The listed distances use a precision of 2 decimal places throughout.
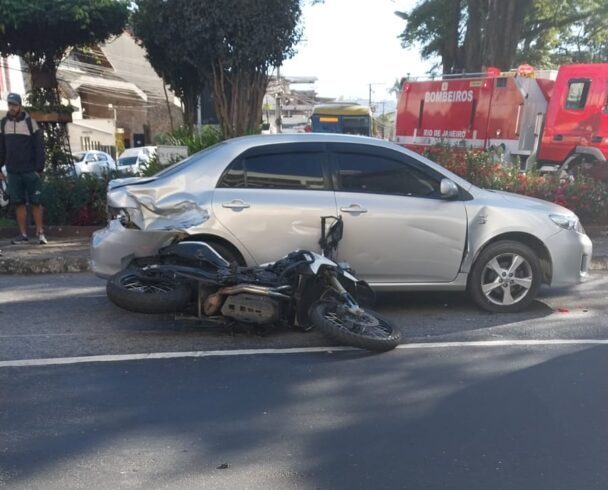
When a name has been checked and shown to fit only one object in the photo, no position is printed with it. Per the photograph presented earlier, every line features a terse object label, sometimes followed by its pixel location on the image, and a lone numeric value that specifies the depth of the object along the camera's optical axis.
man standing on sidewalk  9.41
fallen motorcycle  5.62
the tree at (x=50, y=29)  10.64
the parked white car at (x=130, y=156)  23.30
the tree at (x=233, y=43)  11.14
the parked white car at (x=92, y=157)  22.84
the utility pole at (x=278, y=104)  39.81
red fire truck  14.48
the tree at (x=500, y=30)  18.97
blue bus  30.38
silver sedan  6.47
